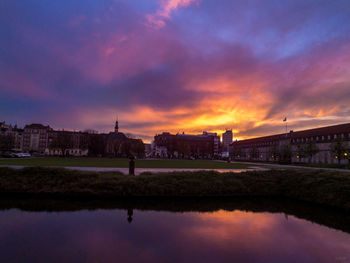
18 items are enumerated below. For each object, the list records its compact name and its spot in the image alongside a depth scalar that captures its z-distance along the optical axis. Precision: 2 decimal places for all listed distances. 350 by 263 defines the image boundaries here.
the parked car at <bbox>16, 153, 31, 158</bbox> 56.89
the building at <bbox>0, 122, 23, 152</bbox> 126.43
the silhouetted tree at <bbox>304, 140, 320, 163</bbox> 56.91
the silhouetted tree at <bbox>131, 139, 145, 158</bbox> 91.43
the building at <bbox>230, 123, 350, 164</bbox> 56.75
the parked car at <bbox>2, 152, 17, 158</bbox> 52.71
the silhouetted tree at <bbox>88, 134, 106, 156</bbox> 88.12
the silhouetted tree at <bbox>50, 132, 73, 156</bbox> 77.31
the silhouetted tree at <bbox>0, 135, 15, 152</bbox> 73.00
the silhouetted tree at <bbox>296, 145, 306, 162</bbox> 59.47
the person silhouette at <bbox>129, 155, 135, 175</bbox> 18.33
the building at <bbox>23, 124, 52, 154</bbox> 129.38
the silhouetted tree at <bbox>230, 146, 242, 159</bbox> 98.62
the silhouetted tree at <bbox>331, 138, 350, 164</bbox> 45.85
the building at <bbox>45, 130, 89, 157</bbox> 78.38
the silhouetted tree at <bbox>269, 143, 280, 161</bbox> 68.50
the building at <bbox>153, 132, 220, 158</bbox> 142.88
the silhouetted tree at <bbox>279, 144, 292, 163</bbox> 59.89
